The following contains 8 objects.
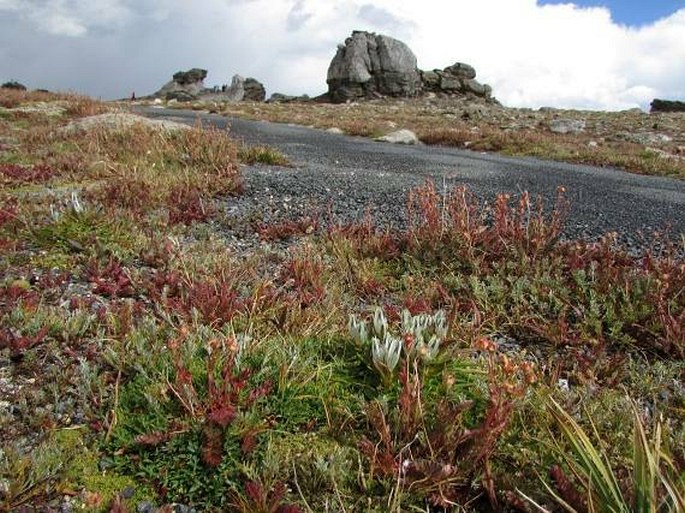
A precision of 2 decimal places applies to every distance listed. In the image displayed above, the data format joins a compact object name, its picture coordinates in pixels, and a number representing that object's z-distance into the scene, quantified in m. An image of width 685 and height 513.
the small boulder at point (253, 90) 71.82
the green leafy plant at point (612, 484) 1.96
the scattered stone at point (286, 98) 67.46
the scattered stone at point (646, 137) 24.36
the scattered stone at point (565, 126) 27.86
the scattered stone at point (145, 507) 2.26
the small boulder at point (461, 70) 66.50
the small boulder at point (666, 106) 55.78
